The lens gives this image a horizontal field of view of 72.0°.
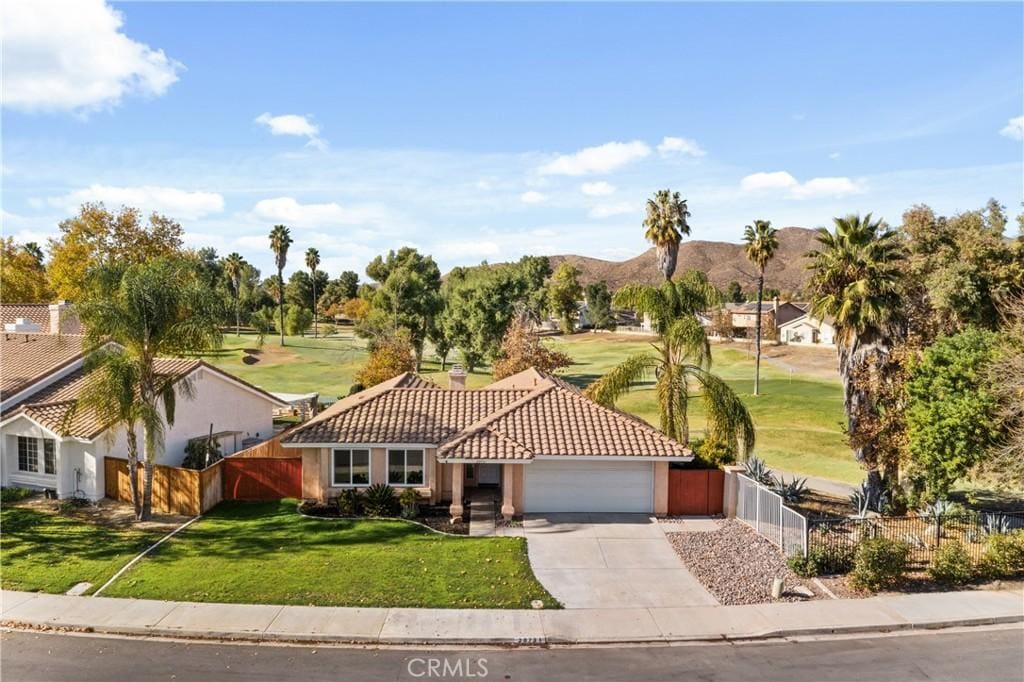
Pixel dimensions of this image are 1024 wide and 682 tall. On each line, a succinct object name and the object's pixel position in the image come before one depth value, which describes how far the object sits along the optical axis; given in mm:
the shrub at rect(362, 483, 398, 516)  23219
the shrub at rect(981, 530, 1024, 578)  17922
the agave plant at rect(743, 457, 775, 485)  24356
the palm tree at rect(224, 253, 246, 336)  115562
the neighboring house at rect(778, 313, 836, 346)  99750
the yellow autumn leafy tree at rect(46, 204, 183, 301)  60594
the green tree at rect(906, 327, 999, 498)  20906
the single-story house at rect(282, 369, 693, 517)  22875
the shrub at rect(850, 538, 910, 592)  17125
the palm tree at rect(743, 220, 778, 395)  55625
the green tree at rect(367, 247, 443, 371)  67875
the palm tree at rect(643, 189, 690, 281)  49481
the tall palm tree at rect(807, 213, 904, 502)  23422
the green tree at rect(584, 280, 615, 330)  125750
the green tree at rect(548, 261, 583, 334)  125750
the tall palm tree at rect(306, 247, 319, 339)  114800
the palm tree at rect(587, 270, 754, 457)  24328
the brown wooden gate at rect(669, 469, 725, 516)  23578
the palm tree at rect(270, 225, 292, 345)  90438
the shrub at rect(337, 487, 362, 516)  23344
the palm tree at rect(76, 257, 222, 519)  21547
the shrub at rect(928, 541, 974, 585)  17609
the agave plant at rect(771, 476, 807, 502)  24856
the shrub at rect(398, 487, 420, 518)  23188
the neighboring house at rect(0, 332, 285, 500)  25156
